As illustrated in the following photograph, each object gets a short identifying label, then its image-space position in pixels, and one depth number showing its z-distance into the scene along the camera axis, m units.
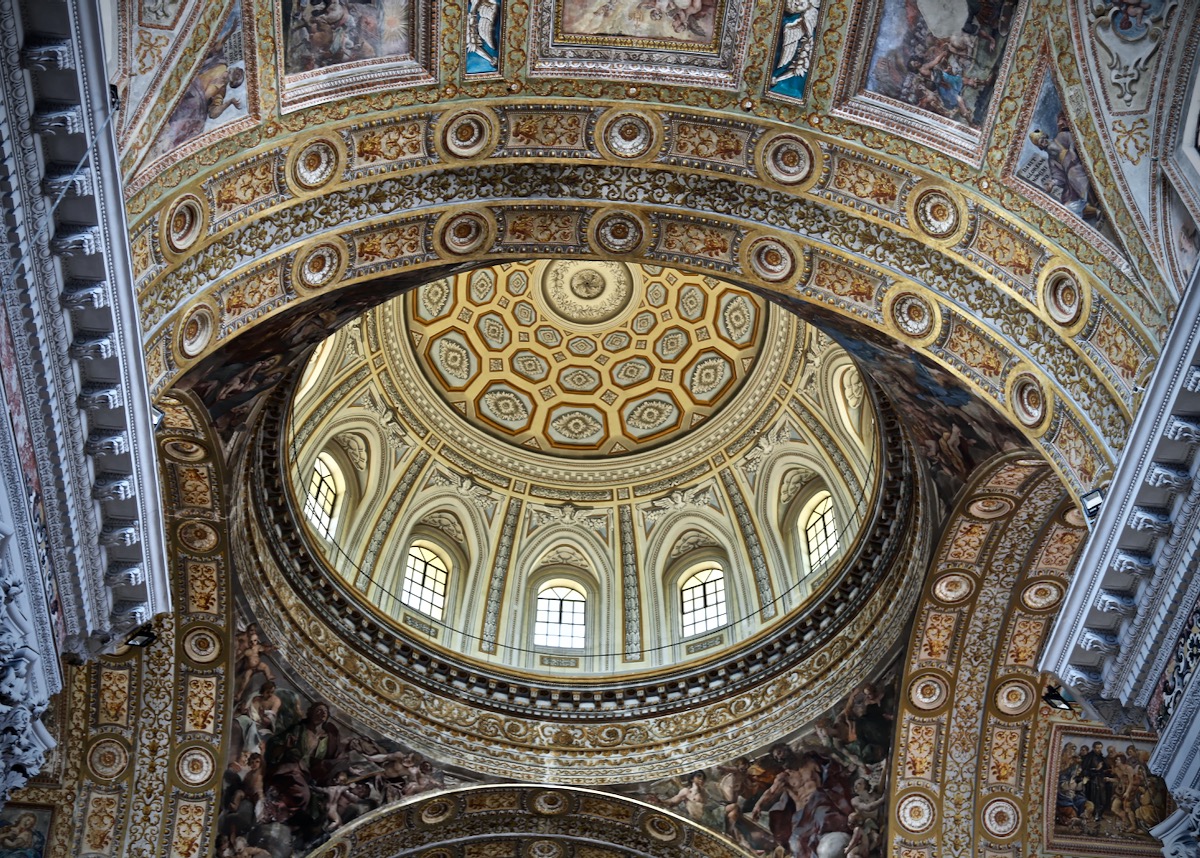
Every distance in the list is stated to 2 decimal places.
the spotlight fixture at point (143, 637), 17.34
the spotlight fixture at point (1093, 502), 12.95
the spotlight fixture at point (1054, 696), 16.87
